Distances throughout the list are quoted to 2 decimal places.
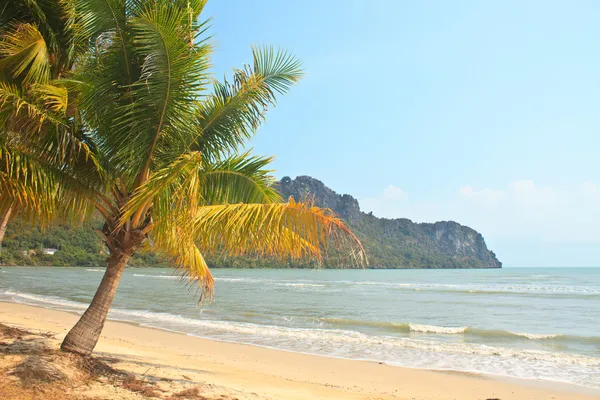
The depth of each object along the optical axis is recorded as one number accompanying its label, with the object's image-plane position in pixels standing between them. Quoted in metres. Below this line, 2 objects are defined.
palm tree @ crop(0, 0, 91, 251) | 4.71
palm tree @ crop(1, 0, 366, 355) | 4.74
